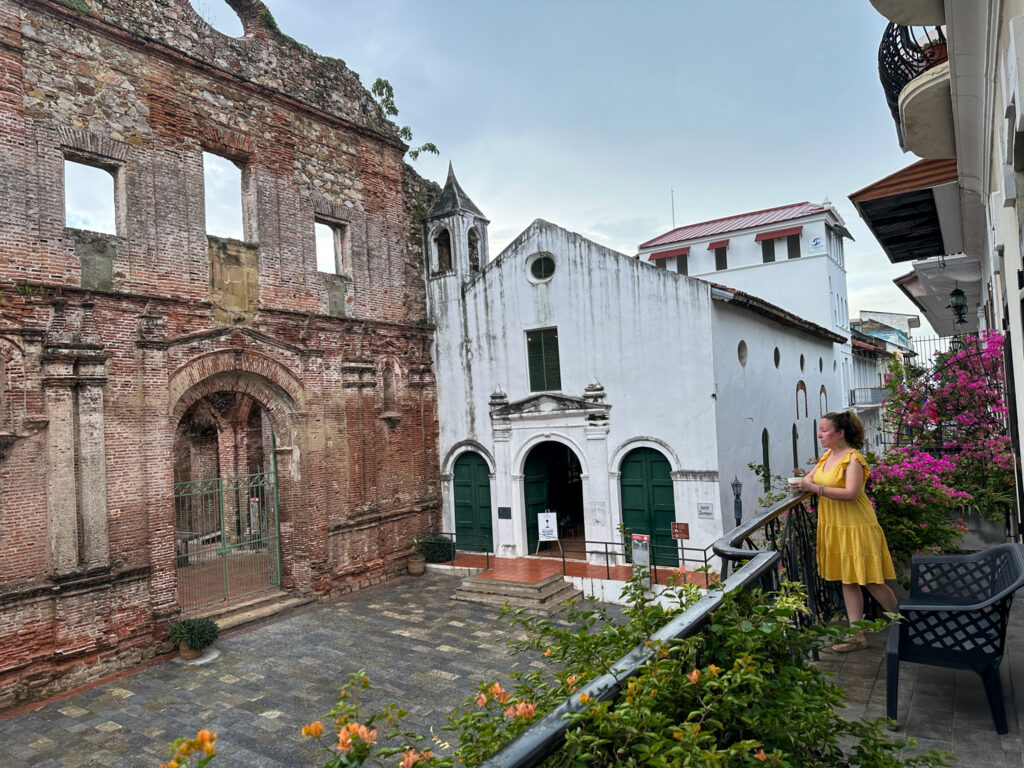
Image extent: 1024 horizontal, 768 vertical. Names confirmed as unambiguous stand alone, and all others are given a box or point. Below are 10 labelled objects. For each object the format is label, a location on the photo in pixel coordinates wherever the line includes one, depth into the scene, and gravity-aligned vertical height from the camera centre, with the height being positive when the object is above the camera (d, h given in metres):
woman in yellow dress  4.25 -0.79
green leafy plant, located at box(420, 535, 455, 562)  16.88 -3.11
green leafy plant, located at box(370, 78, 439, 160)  17.09 +8.01
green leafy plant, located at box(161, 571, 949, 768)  1.93 -0.93
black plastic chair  3.42 -1.23
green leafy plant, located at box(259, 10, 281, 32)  14.50 +8.57
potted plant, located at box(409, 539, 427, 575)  16.61 -3.32
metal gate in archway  14.09 -2.85
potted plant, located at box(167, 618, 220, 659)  11.53 -3.35
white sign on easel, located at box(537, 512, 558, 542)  15.42 -2.43
